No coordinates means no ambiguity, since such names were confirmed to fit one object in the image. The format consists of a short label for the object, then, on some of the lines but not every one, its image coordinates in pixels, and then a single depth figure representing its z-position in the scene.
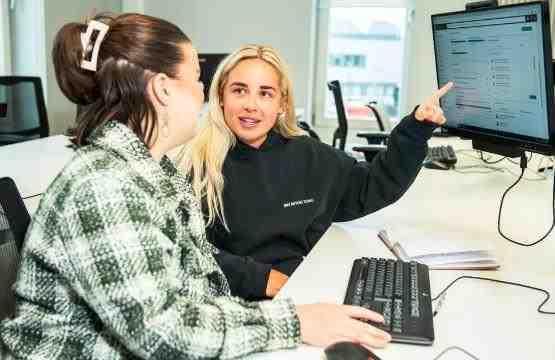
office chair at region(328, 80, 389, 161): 3.24
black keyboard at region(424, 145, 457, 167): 2.36
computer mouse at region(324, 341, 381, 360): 0.78
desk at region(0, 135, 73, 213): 1.82
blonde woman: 1.49
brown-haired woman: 0.78
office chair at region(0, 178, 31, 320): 1.03
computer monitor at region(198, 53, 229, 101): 3.40
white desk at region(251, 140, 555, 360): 0.91
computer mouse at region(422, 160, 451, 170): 2.33
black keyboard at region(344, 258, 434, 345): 0.91
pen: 1.37
